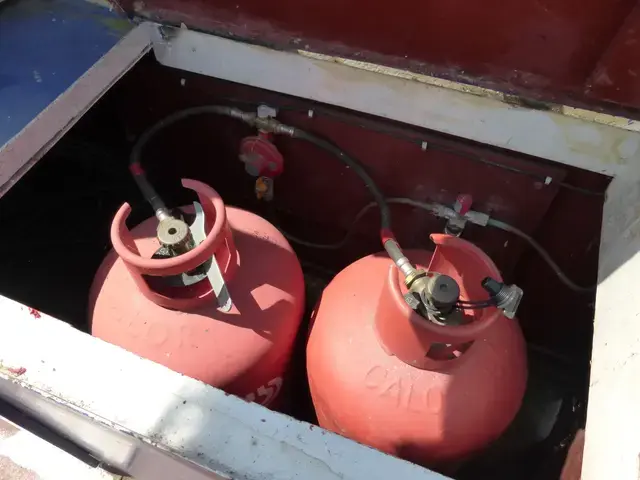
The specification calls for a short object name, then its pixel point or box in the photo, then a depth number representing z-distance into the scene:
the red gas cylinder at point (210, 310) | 0.81
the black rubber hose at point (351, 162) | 1.04
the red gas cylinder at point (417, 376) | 0.79
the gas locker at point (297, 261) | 0.65
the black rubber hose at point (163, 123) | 1.01
